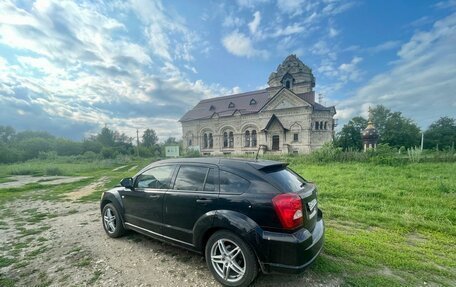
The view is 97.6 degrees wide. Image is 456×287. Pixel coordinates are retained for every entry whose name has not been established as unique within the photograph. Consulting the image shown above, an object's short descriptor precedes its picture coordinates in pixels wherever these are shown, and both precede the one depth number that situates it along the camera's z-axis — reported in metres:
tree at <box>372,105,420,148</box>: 43.69
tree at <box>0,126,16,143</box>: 52.70
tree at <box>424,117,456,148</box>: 45.77
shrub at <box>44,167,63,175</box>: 17.83
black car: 2.40
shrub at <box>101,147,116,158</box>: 45.33
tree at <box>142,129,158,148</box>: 81.71
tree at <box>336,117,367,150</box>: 36.91
